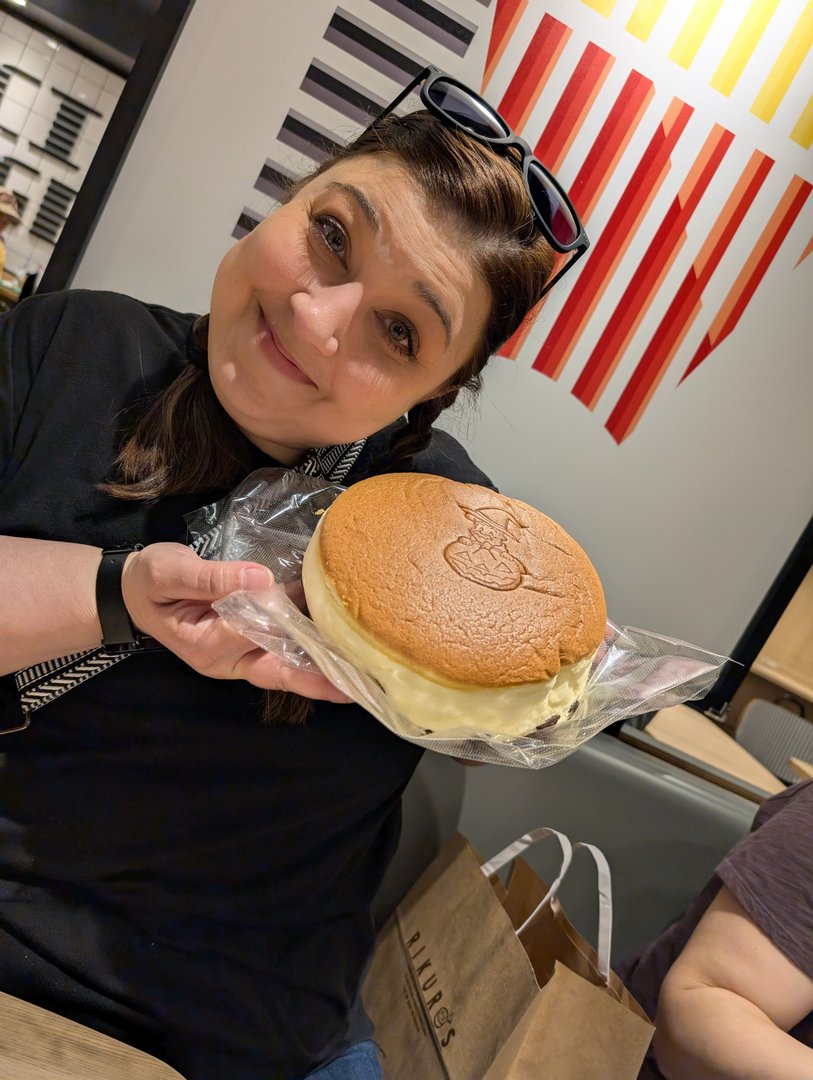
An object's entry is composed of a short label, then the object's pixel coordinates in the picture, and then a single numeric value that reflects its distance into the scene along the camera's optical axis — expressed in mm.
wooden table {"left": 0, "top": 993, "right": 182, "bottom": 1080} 676
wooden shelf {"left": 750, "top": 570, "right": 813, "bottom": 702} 4762
